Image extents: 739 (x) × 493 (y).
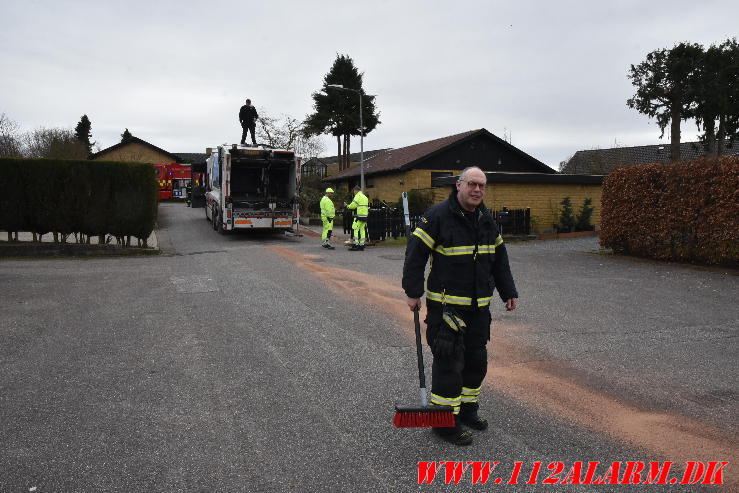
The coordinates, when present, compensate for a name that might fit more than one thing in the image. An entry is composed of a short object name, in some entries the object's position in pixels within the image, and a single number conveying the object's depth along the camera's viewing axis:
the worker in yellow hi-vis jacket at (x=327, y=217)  16.36
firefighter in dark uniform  3.81
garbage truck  18.11
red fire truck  38.25
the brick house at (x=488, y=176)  22.06
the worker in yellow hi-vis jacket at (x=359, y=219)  15.52
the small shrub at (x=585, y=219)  22.17
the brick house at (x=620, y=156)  42.53
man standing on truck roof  19.86
